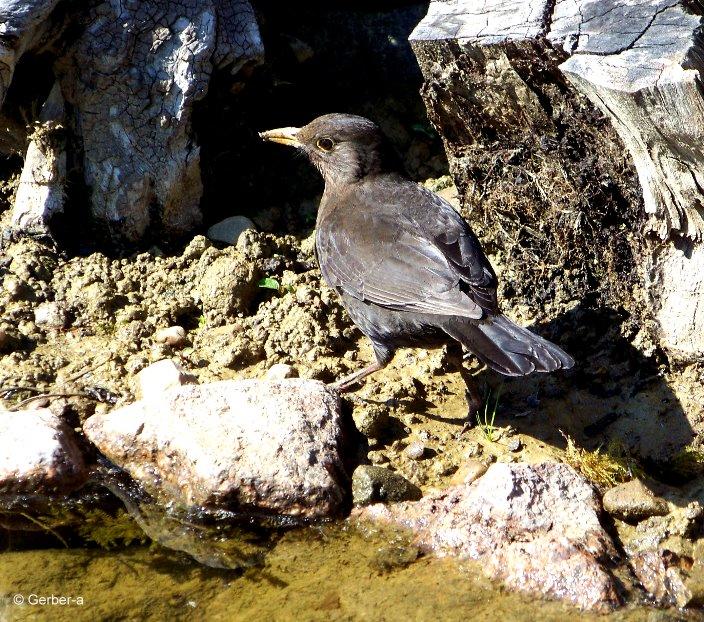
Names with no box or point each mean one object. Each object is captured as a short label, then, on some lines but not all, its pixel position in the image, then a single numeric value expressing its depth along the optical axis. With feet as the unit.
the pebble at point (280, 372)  36.58
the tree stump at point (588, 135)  27.71
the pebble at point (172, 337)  38.83
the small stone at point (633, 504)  29.32
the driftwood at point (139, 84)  40.14
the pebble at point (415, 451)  33.19
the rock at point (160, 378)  35.19
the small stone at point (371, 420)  33.60
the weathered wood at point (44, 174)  40.91
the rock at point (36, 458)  31.60
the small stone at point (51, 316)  39.50
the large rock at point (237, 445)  30.78
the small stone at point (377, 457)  32.96
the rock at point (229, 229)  43.04
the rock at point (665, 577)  27.04
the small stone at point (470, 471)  31.71
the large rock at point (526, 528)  27.12
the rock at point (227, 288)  39.78
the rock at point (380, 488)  31.01
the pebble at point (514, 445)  33.14
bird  31.12
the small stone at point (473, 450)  33.17
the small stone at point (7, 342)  37.93
